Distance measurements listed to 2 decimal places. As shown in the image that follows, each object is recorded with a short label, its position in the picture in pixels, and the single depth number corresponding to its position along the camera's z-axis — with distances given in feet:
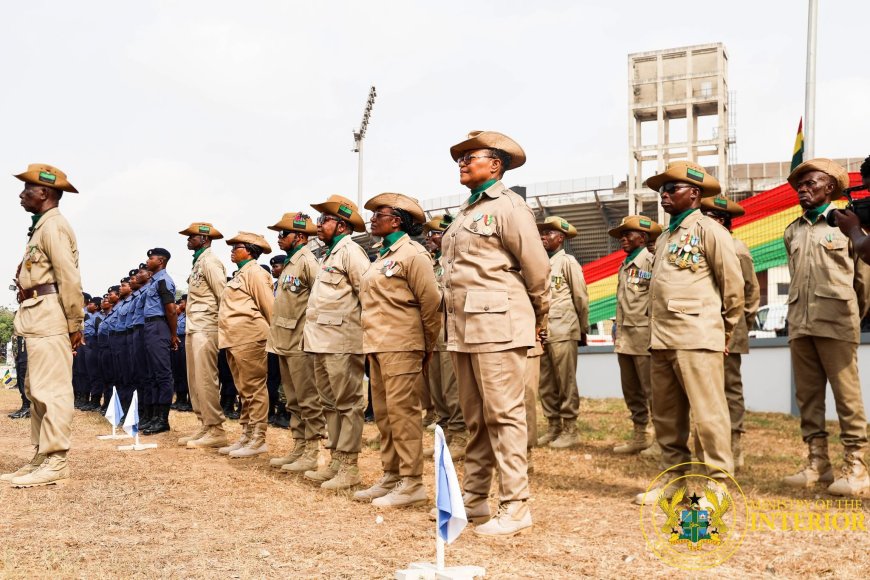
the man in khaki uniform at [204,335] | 28.73
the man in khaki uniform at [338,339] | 20.16
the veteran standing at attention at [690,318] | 16.79
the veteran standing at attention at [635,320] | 26.20
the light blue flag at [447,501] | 11.98
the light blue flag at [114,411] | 32.55
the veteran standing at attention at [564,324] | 27.63
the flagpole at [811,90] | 31.04
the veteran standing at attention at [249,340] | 26.30
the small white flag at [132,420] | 28.81
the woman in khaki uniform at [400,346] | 17.85
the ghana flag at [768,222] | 40.29
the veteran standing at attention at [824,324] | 18.65
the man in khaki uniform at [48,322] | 20.66
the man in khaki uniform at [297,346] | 23.57
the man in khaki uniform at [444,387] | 26.55
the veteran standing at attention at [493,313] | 14.82
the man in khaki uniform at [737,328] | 22.52
